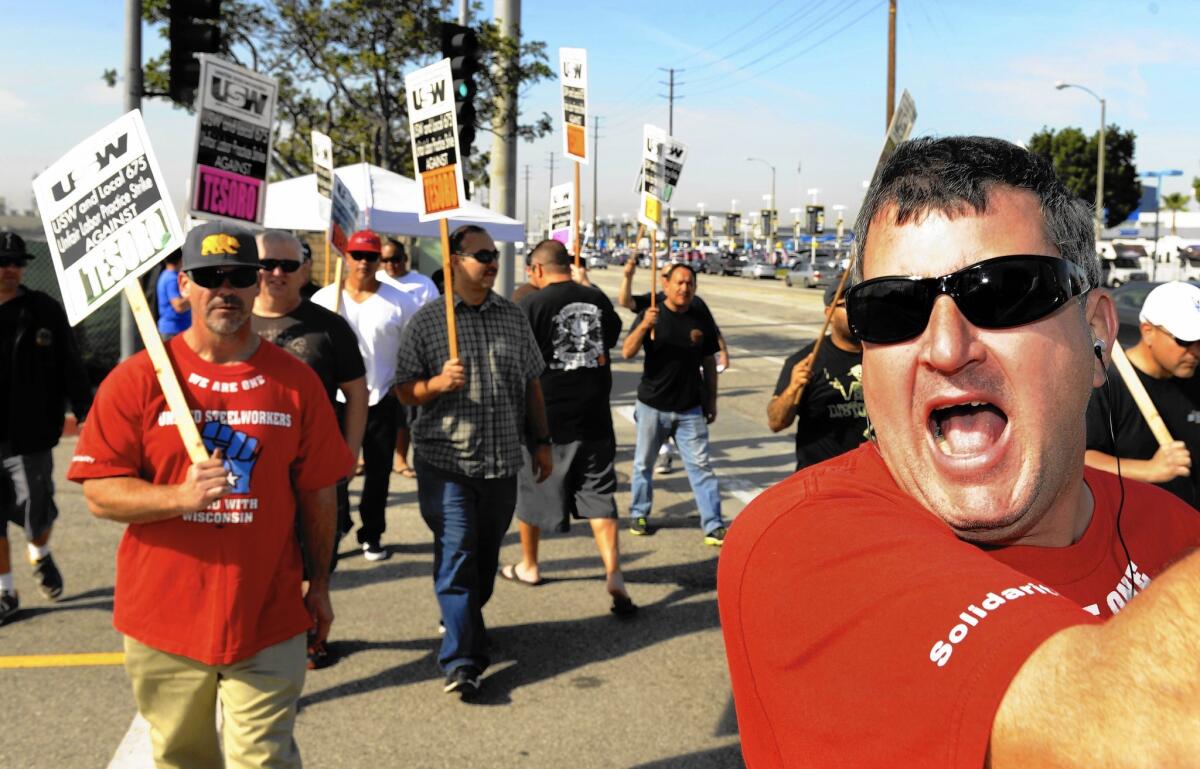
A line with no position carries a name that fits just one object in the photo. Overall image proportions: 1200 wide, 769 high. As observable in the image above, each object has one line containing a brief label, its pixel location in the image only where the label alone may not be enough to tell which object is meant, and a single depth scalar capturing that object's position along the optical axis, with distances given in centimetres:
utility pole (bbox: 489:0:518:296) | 1215
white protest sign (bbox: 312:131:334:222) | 1026
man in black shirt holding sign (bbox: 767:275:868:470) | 523
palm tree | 9338
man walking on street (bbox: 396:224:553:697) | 476
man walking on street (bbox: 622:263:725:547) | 731
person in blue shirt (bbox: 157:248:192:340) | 794
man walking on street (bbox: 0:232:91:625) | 566
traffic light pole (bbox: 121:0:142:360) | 881
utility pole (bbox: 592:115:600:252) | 8239
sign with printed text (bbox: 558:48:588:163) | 1003
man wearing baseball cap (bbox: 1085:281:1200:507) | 424
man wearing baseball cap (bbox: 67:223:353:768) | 296
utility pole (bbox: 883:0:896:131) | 2998
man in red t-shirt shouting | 73
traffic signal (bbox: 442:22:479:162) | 958
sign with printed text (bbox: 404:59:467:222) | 604
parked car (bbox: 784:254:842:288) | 4697
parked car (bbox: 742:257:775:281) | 6031
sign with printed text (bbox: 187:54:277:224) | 481
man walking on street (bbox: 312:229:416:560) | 674
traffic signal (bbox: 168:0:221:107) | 831
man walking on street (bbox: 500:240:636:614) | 595
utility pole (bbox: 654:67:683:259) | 8306
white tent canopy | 1236
